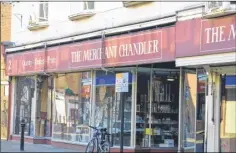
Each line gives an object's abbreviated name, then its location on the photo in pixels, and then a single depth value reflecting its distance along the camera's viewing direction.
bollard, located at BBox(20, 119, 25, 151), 17.92
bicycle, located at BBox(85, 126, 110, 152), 15.48
